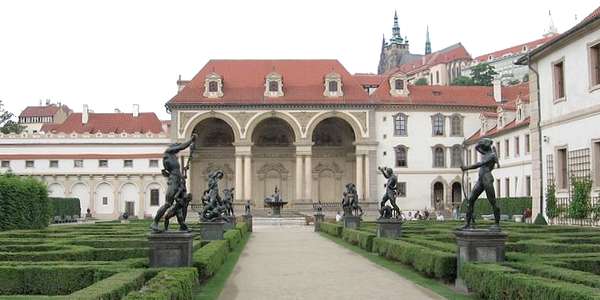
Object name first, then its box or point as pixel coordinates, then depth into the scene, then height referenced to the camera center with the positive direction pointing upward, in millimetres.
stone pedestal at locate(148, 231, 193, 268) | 12406 -1103
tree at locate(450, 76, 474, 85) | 95588 +15253
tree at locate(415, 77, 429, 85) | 118919 +18715
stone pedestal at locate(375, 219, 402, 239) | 20531 -1229
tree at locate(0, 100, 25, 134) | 84375 +8476
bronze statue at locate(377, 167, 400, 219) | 21734 -153
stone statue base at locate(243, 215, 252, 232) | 34306 -1638
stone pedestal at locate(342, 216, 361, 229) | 29266 -1432
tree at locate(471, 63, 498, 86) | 93625 +15745
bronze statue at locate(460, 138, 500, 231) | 12469 +102
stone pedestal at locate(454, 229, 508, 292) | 11719 -1020
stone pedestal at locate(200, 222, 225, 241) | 21328 -1310
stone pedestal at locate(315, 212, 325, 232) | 35431 -1721
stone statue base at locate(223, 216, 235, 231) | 27770 -1426
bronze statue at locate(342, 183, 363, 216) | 30281 -585
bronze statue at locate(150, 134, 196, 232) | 13305 +70
